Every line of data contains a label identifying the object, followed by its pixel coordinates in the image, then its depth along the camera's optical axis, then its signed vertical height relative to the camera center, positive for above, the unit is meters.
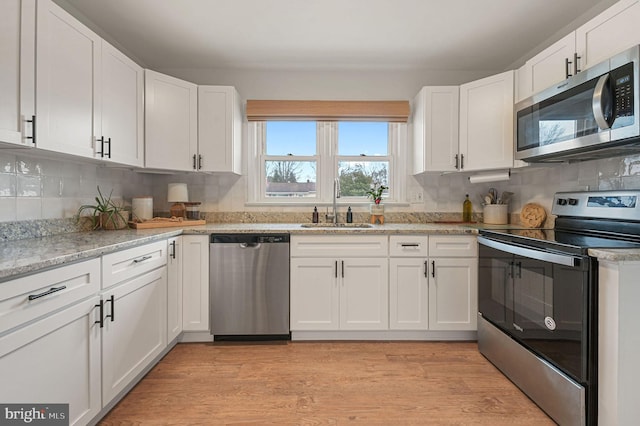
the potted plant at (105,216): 2.26 -0.06
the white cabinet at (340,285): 2.47 -0.60
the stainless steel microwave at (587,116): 1.47 +0.54
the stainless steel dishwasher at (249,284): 2.42 -0.59
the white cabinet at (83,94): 1.54 +0.69
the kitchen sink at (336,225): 2.80 -0.14
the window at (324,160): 3.17 +0.52
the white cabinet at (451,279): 2.47 -0.55
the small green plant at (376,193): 2.95 +0.17
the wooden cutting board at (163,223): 2.39 -0.12
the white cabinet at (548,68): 1.91 +0.98
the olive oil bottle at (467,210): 3.04 +0.01
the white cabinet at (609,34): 1.53 +0.96
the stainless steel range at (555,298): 1.42 -0.48
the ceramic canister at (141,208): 2.64 +0.00
